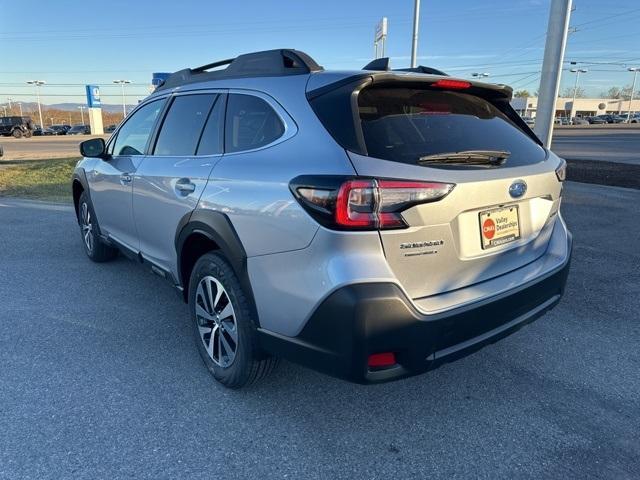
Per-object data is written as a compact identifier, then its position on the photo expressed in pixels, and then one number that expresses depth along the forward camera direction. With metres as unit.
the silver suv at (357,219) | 2.02
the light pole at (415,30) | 16.91
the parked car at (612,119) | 82.88
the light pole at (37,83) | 83.19
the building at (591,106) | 106.37
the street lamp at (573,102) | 98.46
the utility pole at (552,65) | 7.91
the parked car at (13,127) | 47.03
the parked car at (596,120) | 82.15
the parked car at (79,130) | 62.41
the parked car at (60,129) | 61.81
